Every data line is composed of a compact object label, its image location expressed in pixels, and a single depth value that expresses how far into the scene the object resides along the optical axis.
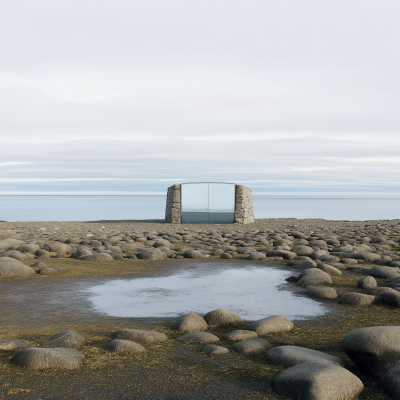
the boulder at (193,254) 6.55
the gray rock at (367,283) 4.36
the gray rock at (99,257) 6.14
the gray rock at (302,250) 6.78
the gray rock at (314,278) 4.55
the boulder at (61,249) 6.77
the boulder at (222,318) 3.16
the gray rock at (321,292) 4.00
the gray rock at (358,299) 3.72
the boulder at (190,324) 3.03
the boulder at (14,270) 4.81
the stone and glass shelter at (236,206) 17.30
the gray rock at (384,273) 4.79
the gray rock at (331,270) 5.02
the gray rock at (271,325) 2.95
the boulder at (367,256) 6.13
